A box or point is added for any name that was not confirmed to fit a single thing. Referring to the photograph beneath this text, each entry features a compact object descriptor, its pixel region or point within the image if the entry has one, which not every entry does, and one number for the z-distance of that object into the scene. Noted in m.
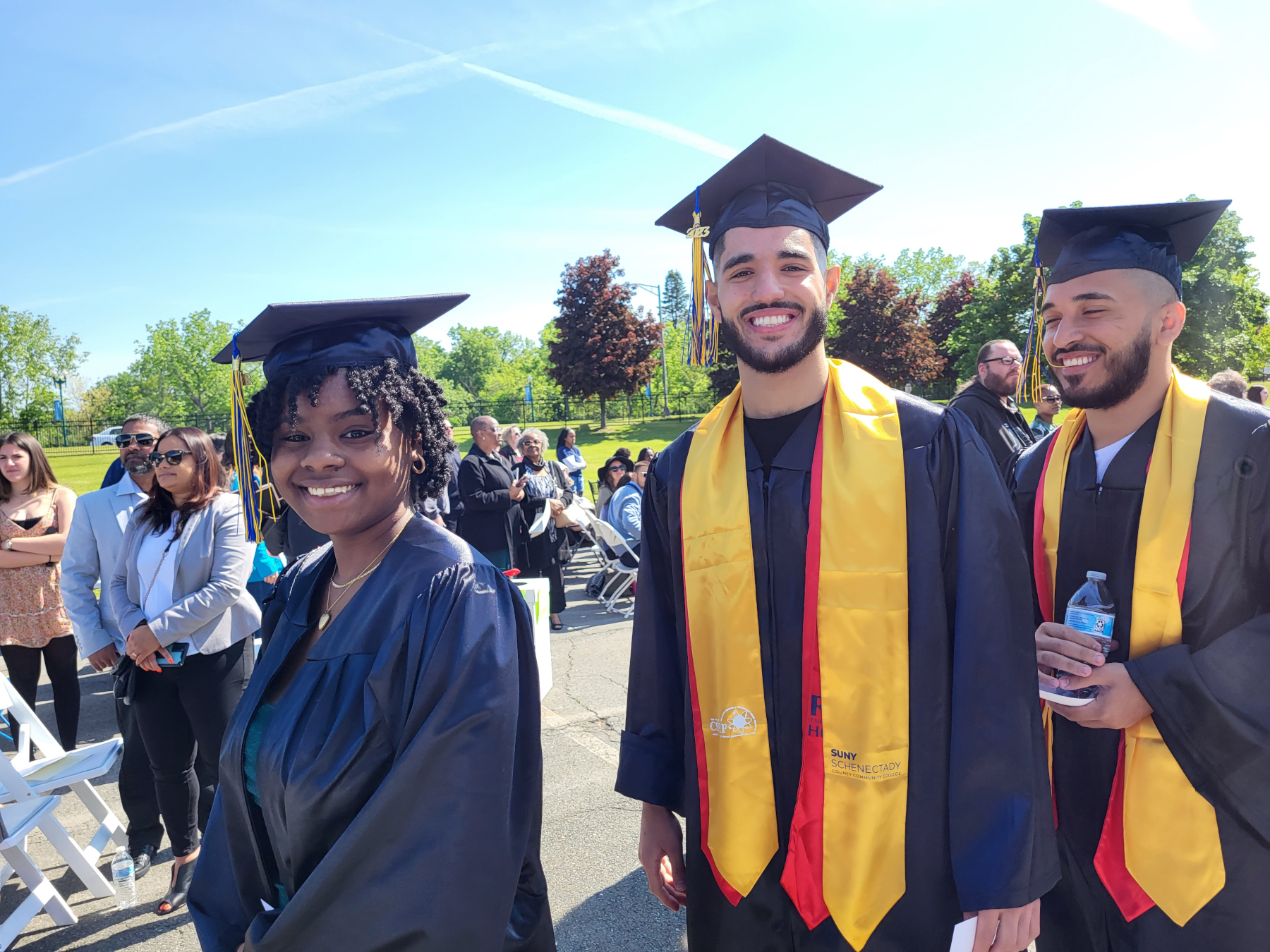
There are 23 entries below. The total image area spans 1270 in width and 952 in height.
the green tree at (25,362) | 31.72
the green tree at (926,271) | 46.69
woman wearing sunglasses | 3.05
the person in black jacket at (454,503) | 6.43
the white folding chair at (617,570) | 7.45
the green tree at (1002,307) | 29.41
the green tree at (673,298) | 91.69
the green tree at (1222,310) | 24.98
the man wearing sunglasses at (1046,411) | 6.22
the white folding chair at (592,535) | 8.29
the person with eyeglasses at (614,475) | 9.57
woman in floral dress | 4.30
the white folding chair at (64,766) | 3.02
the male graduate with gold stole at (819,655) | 1.43
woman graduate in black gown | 1.29
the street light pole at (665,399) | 33.22
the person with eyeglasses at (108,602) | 3.27
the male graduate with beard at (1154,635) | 1.65
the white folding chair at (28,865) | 2.73
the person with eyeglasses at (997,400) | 4.52
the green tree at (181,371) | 44.34
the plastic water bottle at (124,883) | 3.09
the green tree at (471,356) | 69.25
